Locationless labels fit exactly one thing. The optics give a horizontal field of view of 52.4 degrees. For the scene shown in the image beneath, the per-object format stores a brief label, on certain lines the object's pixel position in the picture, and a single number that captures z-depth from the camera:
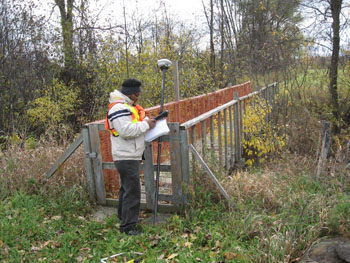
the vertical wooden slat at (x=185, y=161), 4.64
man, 4.07
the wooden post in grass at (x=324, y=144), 5.64
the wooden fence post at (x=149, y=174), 4.80
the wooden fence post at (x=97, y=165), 4.96
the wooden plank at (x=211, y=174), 4.60
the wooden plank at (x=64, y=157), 5.05
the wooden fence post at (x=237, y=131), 7.95
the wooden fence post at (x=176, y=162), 4.66
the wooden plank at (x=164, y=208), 4.83
